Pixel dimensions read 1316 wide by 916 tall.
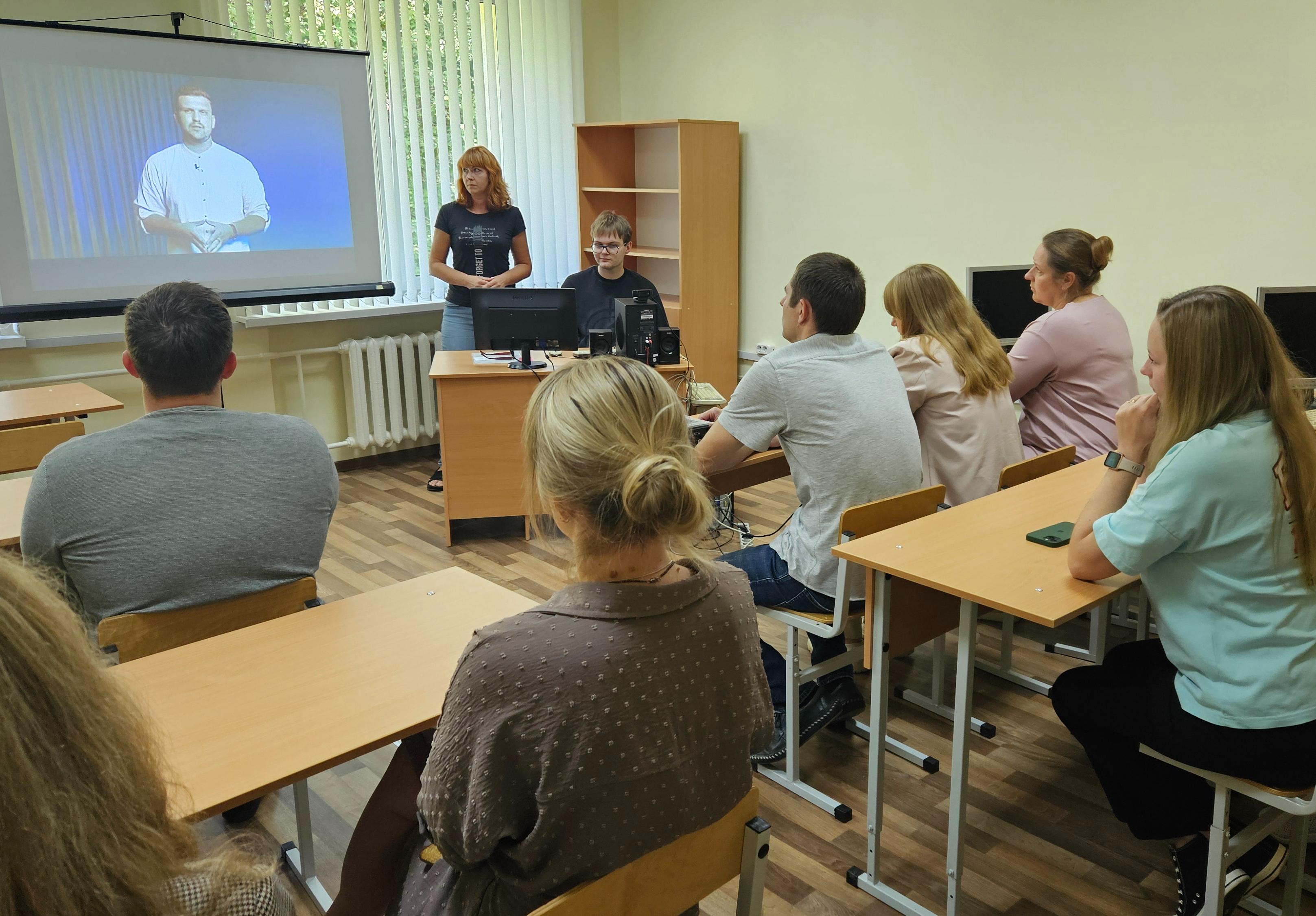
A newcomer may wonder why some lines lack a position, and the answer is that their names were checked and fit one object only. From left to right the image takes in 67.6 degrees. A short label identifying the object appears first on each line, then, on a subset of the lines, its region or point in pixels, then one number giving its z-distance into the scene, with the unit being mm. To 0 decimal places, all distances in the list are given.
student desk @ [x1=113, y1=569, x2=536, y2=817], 1367
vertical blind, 5324
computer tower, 4074
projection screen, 4379
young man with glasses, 4926
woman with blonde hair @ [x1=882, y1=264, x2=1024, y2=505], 2922
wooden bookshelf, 5707
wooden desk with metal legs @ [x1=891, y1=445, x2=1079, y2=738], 2783
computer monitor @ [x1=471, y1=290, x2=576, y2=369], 4301
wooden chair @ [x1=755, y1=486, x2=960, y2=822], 2309
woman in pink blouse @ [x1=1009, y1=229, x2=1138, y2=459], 3346
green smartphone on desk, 2168
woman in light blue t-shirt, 1685
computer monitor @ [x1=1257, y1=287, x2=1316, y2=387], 3234
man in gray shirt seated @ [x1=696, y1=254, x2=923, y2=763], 2459
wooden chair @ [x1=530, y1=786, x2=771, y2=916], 1141
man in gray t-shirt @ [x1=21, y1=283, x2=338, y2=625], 1792
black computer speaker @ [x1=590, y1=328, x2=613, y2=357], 4078
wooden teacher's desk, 4250
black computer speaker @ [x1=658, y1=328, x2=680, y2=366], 4105
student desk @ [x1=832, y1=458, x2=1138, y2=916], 1896
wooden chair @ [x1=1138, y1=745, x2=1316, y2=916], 1685
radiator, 5672
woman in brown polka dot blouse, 1109
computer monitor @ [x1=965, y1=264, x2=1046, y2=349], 3922
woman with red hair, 5191
